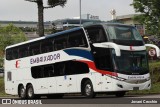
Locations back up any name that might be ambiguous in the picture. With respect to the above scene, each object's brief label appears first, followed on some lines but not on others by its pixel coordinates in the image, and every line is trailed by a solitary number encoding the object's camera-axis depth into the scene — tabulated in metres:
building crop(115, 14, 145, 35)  80.32
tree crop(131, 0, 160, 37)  33.56
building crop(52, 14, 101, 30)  120.22
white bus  22.33
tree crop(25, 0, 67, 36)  36.66
